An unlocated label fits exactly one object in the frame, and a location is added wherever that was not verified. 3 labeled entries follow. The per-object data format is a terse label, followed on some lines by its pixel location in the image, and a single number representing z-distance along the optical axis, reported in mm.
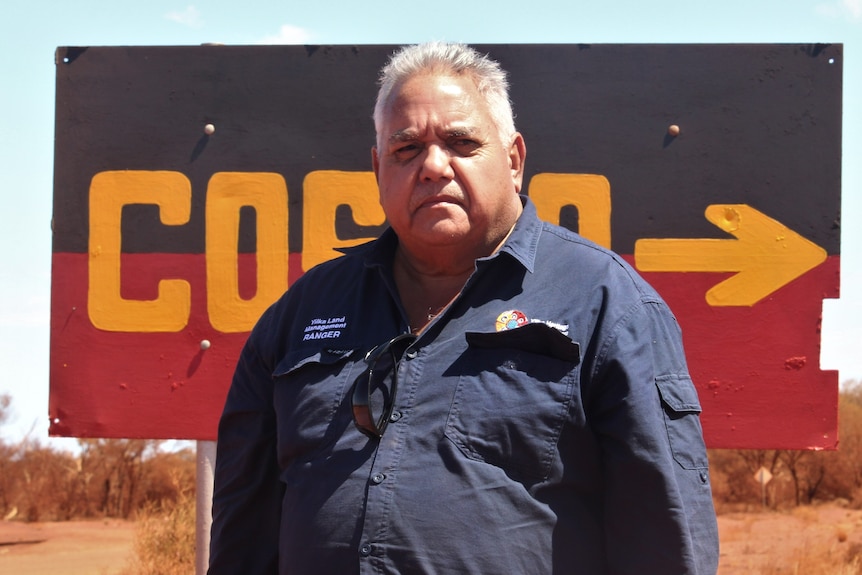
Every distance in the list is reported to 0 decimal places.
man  1914
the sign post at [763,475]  17750
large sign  4039
